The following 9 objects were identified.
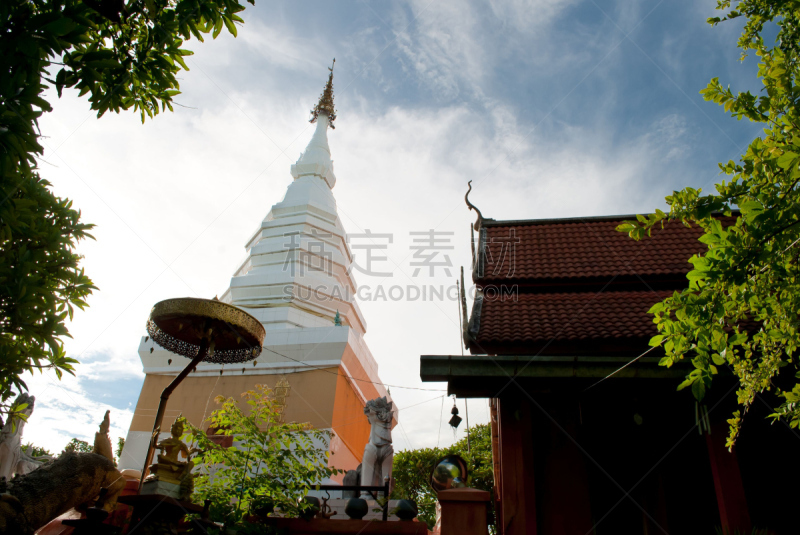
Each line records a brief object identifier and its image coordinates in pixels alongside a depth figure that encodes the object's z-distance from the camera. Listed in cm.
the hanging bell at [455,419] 544
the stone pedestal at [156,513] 469
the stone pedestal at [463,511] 439
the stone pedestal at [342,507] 570
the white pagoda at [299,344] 1316
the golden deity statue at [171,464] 504
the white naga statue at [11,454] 759
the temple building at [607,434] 469
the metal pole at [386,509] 509
